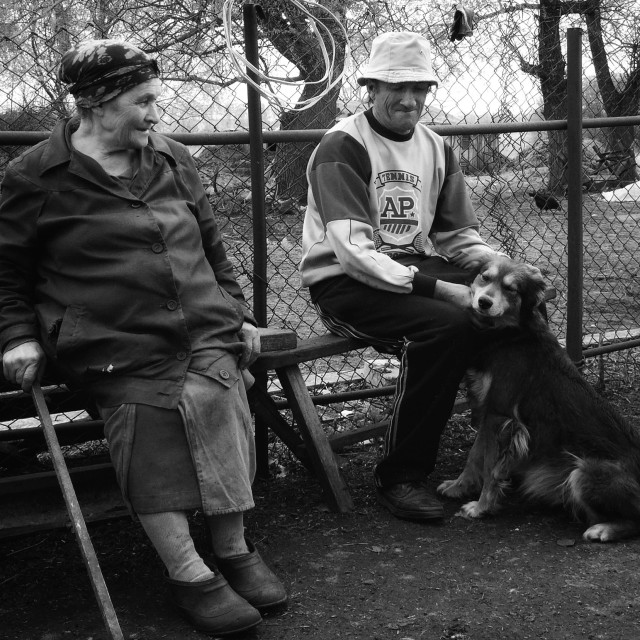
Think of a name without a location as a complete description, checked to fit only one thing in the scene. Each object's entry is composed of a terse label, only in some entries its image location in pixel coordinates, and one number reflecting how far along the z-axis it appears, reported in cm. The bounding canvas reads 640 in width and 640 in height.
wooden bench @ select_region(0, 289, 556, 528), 335
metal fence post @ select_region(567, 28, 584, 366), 436
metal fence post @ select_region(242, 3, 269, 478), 347
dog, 320
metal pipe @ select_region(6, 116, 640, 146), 312
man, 336
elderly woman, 259
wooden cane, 236
